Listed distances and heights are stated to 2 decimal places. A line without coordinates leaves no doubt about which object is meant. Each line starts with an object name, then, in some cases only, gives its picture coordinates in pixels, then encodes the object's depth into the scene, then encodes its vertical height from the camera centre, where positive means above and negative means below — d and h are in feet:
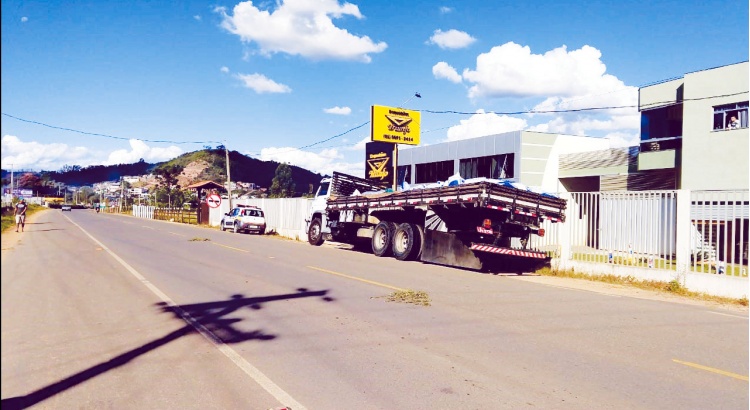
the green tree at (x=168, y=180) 276.16 +15.75
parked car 112.27 -1.96
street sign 131.03 +2.31
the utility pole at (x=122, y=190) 344.32 +11.81
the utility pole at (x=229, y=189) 139.30 +5.39
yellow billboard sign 122.11 +20.28
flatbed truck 48.14 -0.62
